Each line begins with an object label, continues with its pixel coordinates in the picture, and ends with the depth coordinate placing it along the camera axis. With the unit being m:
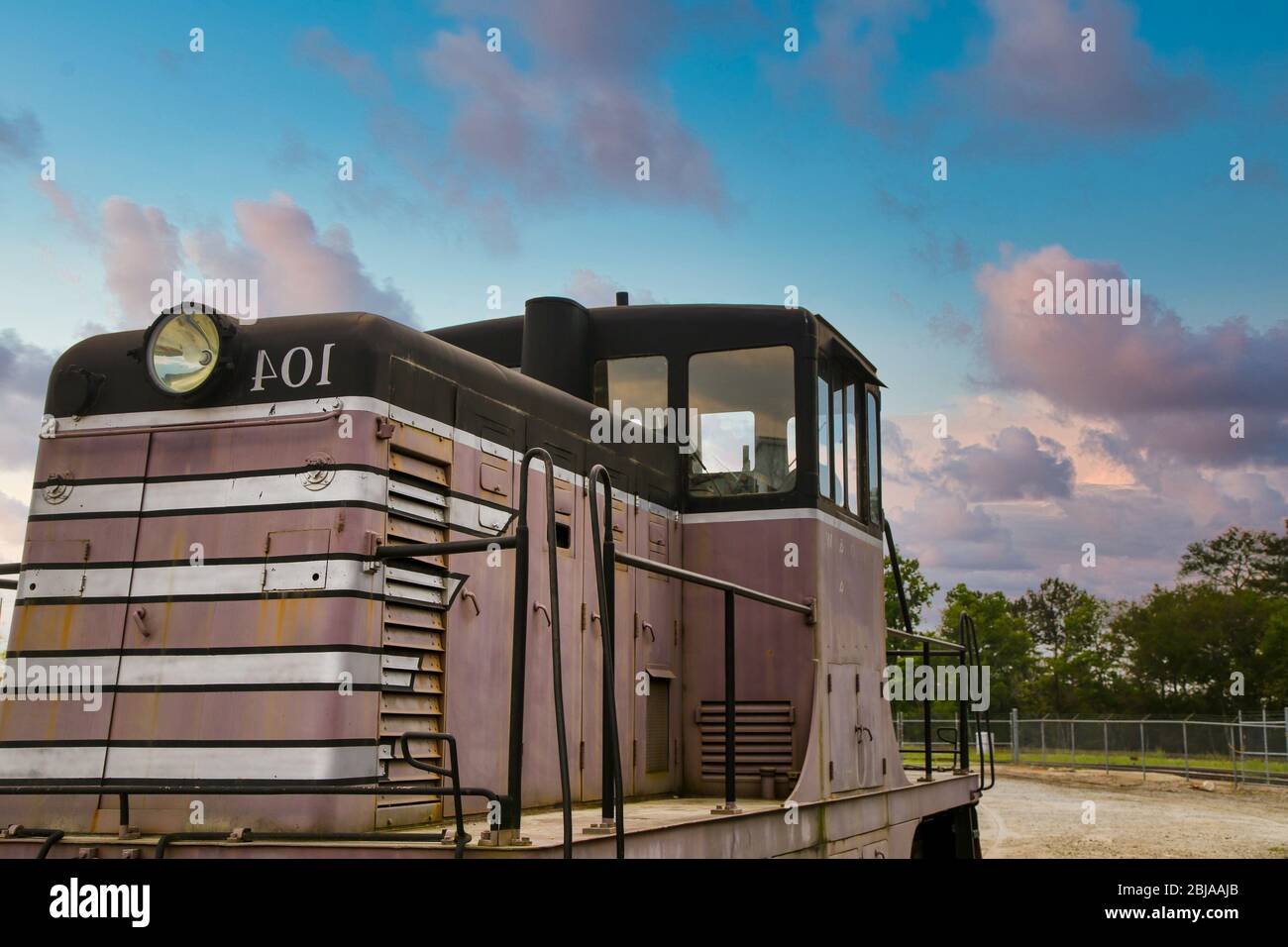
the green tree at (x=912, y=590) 37.75
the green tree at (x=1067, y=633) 62.25
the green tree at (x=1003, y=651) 65.62
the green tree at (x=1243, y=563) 62.22
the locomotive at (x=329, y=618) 4.13
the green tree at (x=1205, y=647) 53.12
